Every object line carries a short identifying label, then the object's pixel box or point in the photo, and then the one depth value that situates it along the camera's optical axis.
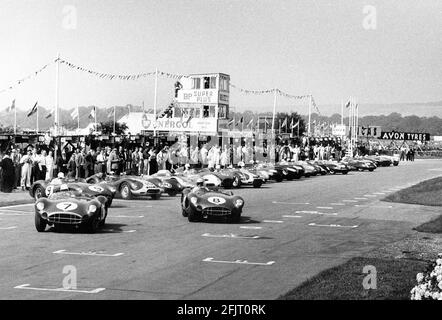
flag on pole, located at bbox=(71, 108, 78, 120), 51.53
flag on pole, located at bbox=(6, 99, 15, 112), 50.28
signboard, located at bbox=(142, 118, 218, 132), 60.28
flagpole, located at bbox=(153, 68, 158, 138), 47.72
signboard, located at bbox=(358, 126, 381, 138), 117.68
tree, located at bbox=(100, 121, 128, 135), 113.25
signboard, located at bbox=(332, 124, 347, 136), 99.75
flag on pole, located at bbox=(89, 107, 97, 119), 59.49
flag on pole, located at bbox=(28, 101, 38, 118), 44.51
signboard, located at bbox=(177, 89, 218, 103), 61.28
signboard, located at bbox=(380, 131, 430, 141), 134.12
